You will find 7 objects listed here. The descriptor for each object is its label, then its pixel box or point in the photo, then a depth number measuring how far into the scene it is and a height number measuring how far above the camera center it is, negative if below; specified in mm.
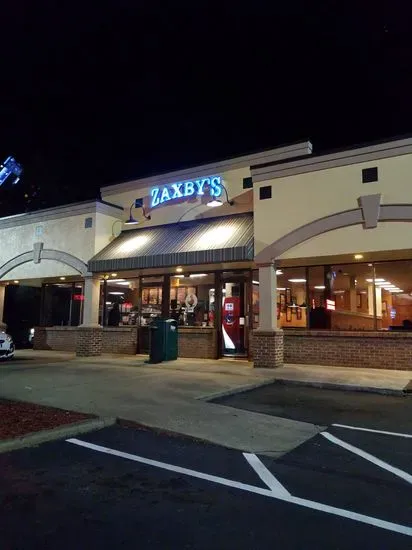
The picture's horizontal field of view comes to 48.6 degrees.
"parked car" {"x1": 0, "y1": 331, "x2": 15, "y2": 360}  15076 -880
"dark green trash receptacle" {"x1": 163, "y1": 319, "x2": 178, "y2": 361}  15133 -590
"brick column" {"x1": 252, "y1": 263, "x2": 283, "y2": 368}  13641 -199
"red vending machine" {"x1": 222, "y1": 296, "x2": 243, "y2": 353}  15961 -108
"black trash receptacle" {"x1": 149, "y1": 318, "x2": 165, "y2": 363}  14977 -756
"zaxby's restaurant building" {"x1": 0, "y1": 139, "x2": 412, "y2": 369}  12953 +2097
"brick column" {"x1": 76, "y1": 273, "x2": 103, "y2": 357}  17634 -187
